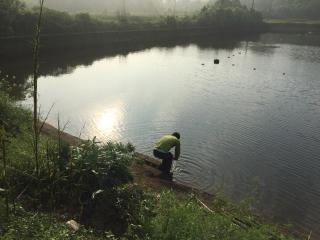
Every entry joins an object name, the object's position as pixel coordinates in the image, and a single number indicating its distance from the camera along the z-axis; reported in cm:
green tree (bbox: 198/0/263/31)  6656
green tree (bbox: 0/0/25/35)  3496
